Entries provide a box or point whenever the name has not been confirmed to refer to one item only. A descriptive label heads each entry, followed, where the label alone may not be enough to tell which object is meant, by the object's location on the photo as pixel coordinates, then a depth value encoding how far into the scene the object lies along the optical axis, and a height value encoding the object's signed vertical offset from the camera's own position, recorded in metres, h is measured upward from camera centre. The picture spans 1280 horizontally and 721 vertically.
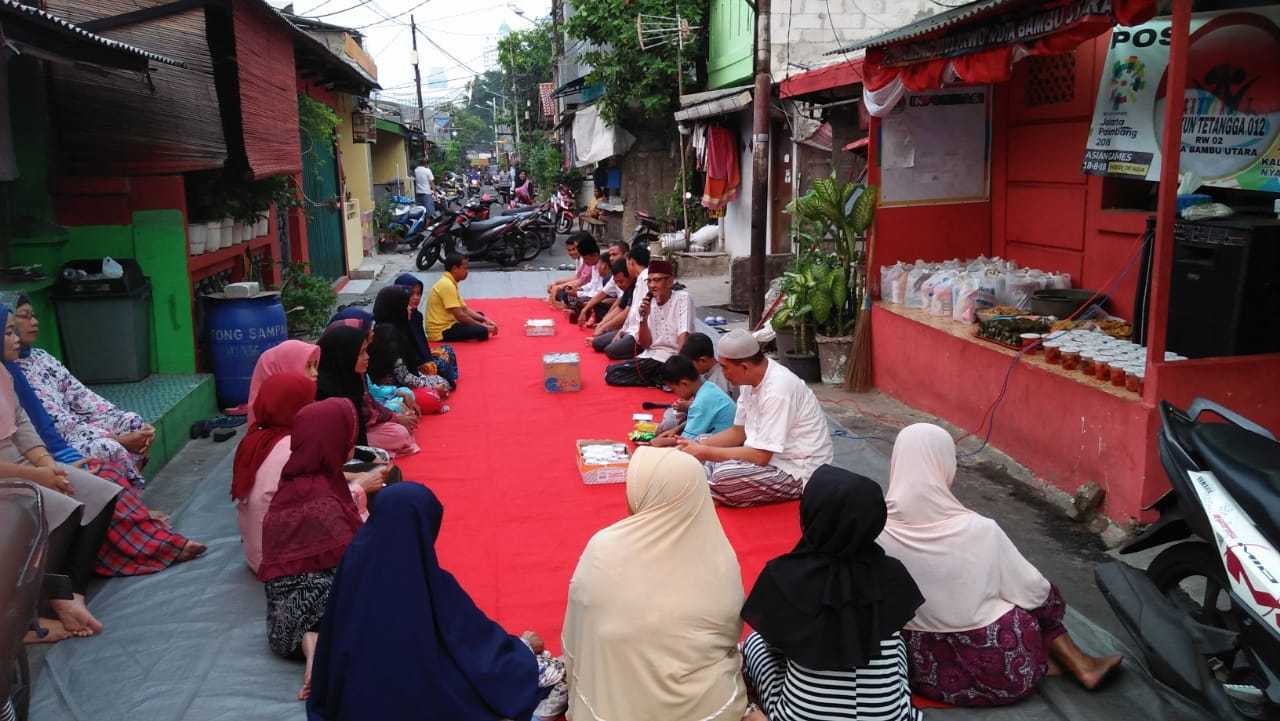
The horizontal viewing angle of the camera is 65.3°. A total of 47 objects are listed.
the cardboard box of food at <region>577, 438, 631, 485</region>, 5.48 -1.44
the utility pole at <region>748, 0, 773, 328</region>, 8.50 +0.38
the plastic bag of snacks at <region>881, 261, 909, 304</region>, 7.88 -0.64
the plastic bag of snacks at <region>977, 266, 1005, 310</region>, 7.11 -0.65
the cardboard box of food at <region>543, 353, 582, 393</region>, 7.58 -1.27
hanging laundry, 14.49 +0.51
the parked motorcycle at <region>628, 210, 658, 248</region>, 17.26 -0.42
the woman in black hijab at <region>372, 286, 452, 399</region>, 7.12 -0.96
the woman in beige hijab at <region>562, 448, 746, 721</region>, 2.80 -1.13
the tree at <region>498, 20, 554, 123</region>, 35.97 +5.48
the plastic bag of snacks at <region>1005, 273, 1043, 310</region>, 7.23 -0.65
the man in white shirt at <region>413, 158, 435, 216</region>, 23.14 +0.49
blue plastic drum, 7.18 -0.93
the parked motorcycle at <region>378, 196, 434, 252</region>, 19.91 -0.40
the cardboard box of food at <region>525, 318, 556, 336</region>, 9.97 -1.20
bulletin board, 8.05 +0.41
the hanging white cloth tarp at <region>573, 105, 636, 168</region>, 17.97 +1.25
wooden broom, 7.93 -1.21
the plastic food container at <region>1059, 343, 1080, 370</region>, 5.56 -0.89
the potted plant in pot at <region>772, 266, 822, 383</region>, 8.10 -0.94
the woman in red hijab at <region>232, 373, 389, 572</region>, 4.06 -0.97
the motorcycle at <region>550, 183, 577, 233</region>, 22.86 -0.14
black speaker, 5.09 -0.50
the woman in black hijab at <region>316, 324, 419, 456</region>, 5.36 -0.85
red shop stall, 4.97 -0.04
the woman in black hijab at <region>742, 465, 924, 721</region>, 2.71 -1.11
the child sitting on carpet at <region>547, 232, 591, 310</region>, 11.25 -0.84
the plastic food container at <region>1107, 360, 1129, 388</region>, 5.14 -0.90
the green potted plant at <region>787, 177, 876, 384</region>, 8.01 -0.54
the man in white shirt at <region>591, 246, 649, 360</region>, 8.54 -1.08
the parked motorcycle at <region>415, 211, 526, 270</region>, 16.45 -0.53
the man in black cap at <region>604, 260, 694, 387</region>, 7.71 -0.96
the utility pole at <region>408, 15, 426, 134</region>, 35.06 +4.54
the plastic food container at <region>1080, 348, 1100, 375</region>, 5.43 -0.88
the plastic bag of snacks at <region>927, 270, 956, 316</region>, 7.34 -0.71
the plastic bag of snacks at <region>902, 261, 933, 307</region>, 7.75 -0.67
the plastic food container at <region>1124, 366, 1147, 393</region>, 5.02 -0.91
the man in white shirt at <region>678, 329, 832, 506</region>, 4.87 -1.18
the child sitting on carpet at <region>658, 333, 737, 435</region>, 5.68 -0.89
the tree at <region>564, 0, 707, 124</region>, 15.91 +2.44
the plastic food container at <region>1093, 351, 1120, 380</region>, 5.26 -0.89
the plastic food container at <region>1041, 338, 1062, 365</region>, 5.71 -0.88
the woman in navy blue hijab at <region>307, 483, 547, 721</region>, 2.67 -1.15
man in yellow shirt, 9.45 -1.02
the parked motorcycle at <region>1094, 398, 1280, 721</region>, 2.94 -1.23
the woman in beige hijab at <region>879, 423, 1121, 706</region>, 3.17 -1.26
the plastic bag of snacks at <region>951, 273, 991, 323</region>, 7.11 -0.70
